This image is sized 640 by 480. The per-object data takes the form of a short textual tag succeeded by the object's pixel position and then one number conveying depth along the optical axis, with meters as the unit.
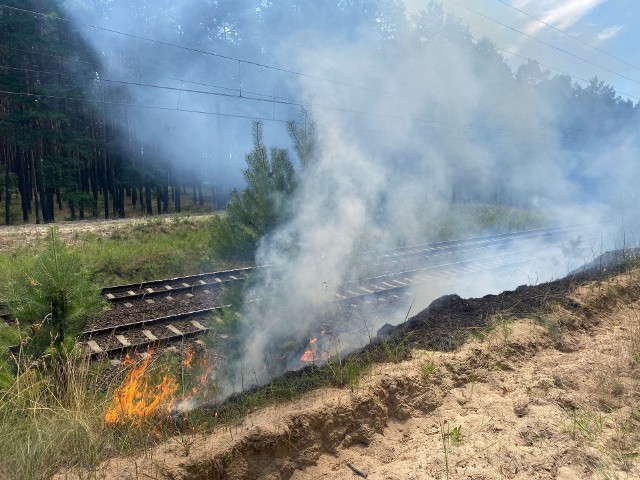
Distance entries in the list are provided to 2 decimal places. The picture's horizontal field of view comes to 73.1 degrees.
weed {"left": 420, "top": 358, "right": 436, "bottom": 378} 3.63
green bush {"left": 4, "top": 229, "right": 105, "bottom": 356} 3.92
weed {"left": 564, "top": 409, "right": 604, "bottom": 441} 2.88
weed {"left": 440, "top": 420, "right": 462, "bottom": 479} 2.86
